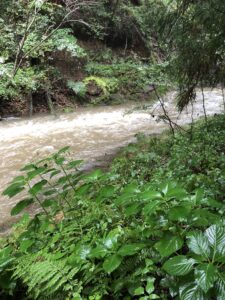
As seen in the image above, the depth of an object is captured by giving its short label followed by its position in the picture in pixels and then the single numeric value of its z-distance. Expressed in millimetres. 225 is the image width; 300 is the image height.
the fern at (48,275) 2049
